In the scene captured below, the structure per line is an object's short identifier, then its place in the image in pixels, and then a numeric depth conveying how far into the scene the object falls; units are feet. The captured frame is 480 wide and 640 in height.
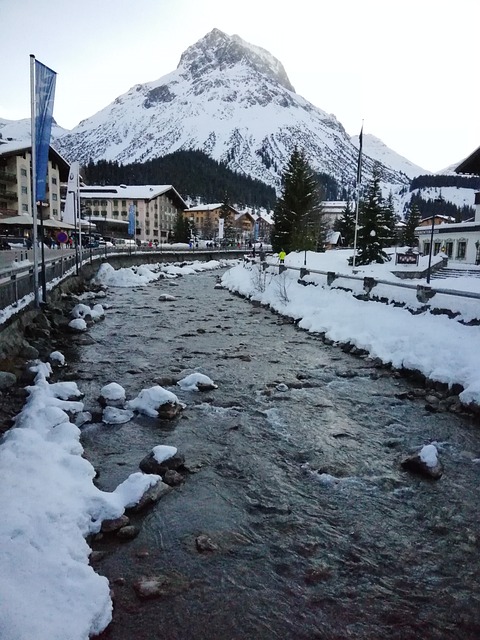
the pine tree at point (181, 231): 284.20
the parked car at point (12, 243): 90.02
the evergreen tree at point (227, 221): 357.00
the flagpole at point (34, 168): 42.93
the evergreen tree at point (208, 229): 386.18
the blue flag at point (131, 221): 183.62
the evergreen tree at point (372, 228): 119.65
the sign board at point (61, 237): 75.39
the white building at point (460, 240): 129.90
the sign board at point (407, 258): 117.39
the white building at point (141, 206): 337.93
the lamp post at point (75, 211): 93.10
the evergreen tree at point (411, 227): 204.15
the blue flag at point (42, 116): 43.78
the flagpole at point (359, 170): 93.35
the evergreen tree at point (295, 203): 152.46
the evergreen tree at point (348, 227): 194.90
